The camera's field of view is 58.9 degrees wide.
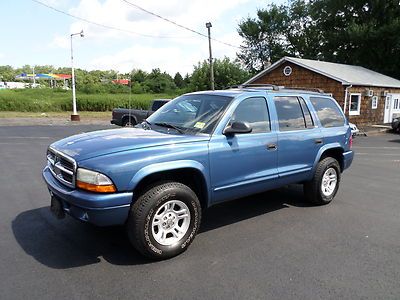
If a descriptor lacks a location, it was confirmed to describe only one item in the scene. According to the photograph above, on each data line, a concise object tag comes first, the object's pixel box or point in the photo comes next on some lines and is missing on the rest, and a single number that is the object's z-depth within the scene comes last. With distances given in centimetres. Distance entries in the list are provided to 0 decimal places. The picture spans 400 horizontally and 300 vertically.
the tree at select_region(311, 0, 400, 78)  3519
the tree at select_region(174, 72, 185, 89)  8263
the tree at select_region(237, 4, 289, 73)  4775
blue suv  346
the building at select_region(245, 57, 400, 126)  2188
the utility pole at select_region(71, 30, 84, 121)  2625
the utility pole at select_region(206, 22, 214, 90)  2455
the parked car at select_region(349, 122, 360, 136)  1735
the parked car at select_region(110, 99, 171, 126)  1691
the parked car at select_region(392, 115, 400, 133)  2092
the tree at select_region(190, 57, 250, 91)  3950
